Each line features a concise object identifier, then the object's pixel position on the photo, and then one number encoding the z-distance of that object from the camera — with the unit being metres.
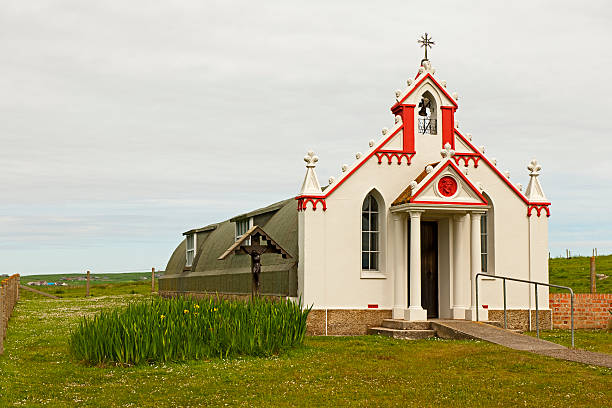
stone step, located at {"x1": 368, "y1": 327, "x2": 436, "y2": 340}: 19.83
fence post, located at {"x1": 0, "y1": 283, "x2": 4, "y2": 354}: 16.89
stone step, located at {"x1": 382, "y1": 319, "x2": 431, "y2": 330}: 20.16
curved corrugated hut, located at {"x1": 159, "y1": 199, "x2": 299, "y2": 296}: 23.38
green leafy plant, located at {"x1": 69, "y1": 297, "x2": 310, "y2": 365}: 14.76
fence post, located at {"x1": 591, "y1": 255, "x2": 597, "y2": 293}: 30.45
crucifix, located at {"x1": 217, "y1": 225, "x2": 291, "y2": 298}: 19.69
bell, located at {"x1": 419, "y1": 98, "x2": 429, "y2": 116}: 22.89
